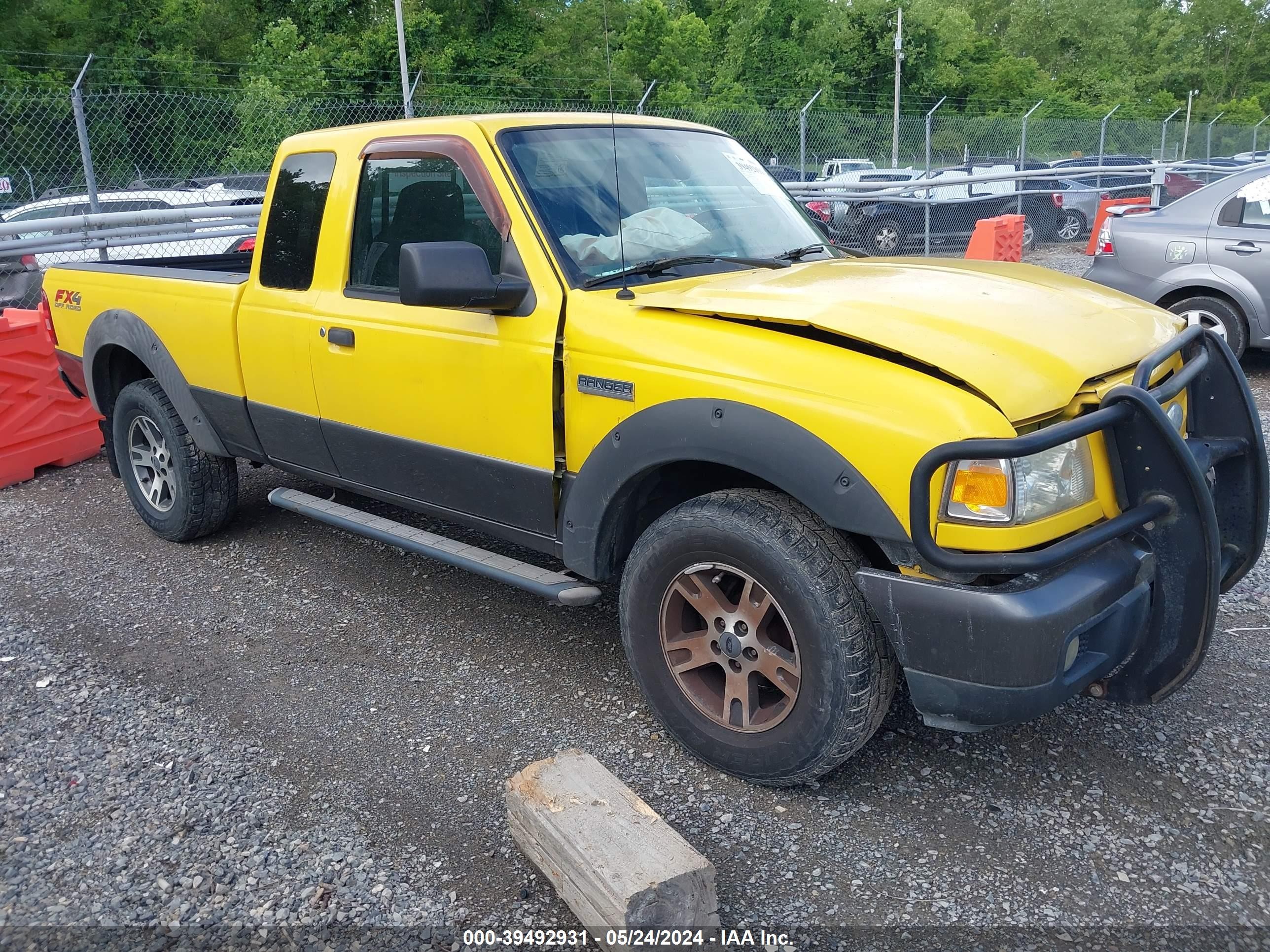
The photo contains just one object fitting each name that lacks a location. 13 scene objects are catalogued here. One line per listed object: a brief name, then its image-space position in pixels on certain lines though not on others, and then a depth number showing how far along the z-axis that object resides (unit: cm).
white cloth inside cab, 354
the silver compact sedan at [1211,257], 746
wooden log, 245
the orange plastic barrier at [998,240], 1034
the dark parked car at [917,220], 1527
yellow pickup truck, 266
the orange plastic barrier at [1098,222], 1114
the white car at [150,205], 1192
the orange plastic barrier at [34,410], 664
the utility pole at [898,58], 1906
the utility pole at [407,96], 1166
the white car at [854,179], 1491
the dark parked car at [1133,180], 1799
